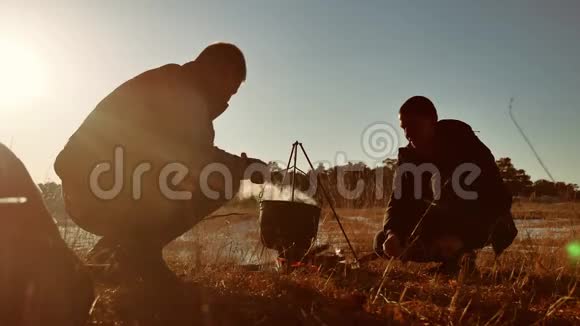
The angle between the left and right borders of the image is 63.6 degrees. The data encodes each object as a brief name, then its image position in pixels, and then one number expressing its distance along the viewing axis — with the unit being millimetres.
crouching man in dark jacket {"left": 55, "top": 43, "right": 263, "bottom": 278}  3721
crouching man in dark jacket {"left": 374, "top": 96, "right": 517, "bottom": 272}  4527
